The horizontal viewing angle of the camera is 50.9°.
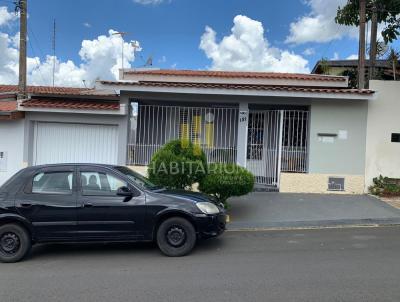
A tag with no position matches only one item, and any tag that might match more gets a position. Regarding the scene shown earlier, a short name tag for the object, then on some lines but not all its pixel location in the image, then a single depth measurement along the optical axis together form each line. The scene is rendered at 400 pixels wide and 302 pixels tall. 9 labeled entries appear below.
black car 6.59
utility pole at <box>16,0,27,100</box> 14.08
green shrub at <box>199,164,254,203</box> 9.29
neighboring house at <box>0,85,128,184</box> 12.74
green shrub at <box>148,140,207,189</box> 9.14
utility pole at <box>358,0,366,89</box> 13.52
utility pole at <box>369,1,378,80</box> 14.72
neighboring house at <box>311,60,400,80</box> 17.97
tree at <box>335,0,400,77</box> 14.41
